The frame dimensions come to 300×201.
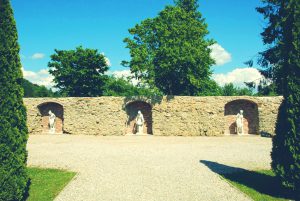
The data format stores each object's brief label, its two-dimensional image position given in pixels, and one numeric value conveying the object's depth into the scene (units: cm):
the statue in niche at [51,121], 2291
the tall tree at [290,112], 718
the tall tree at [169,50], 2301
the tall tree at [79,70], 3447
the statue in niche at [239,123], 2181
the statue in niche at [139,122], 2227
